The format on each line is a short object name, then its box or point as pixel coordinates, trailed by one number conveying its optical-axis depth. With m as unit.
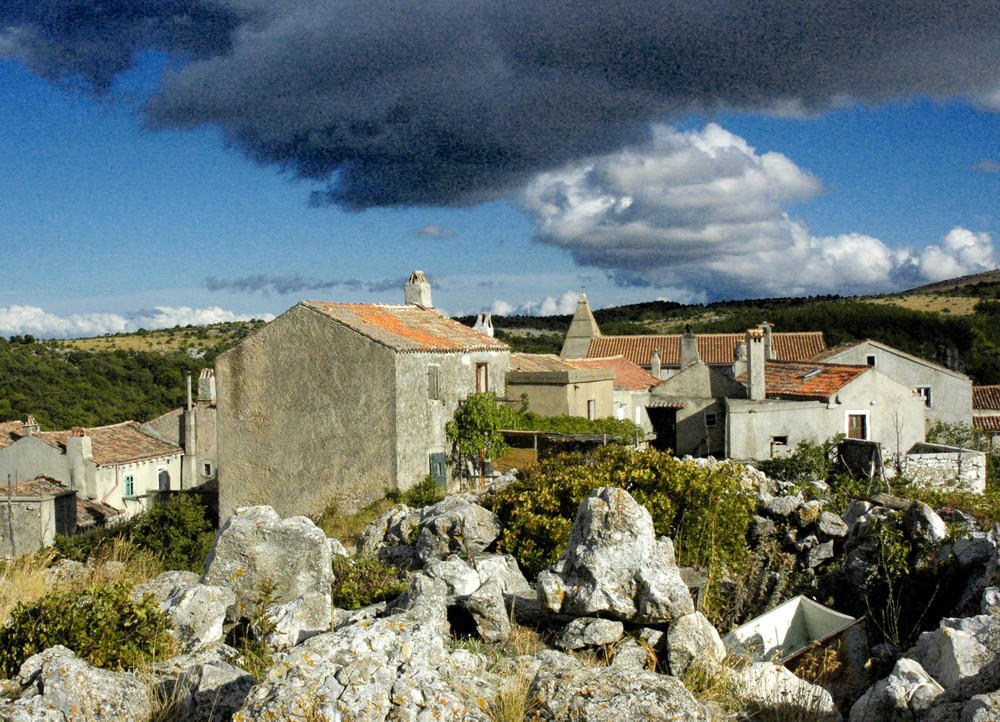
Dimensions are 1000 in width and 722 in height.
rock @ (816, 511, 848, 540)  9.86
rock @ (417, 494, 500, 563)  9.43
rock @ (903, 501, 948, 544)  8.49
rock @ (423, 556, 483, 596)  7.25
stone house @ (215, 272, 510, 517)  21.81
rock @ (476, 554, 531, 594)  8.05
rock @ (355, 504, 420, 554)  11.15
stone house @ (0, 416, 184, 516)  33.19
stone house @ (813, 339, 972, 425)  35.12
